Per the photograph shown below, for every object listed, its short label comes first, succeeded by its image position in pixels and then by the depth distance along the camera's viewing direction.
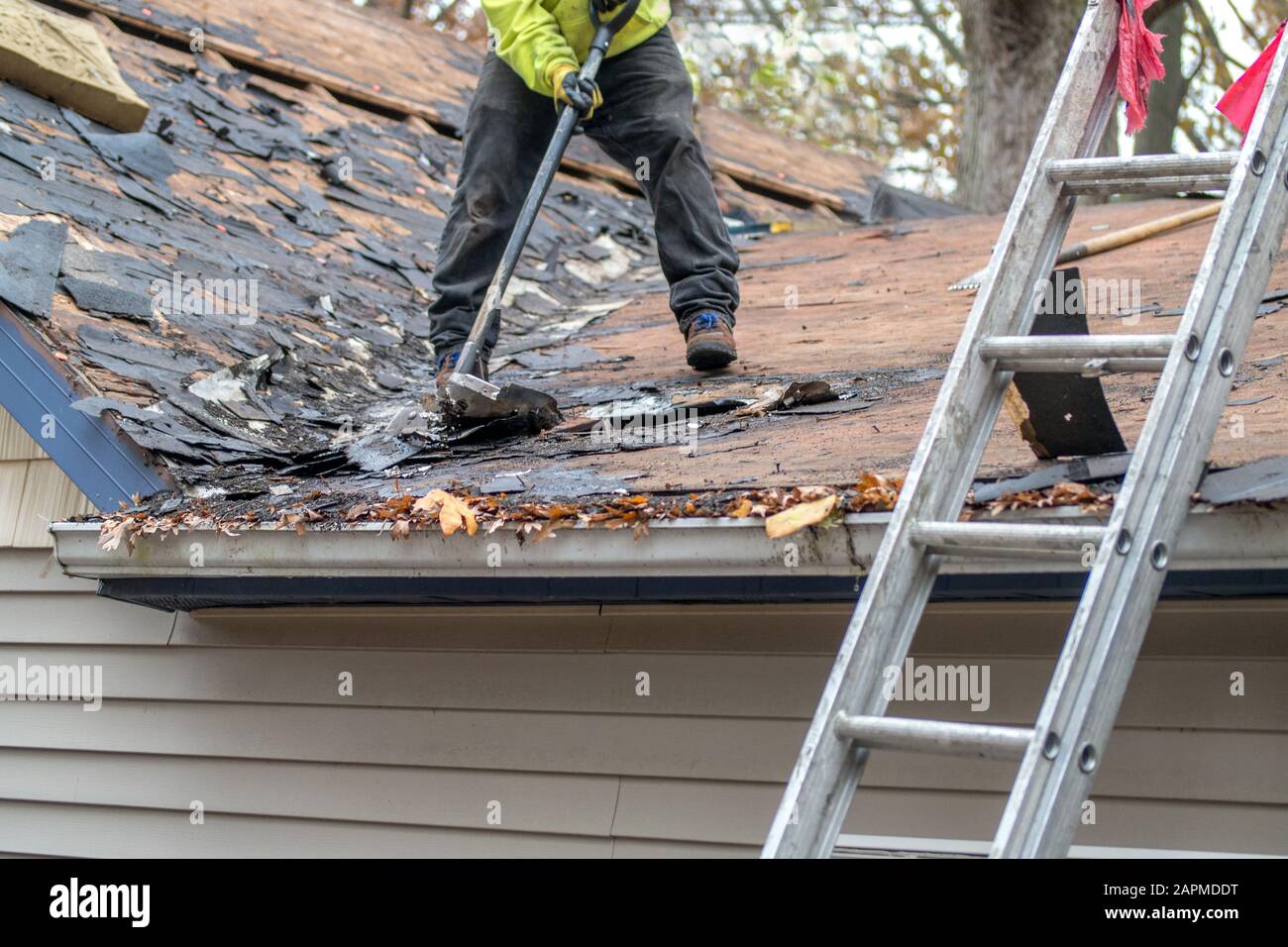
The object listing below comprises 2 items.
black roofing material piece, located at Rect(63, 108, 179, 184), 5.89
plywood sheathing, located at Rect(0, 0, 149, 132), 5.93
